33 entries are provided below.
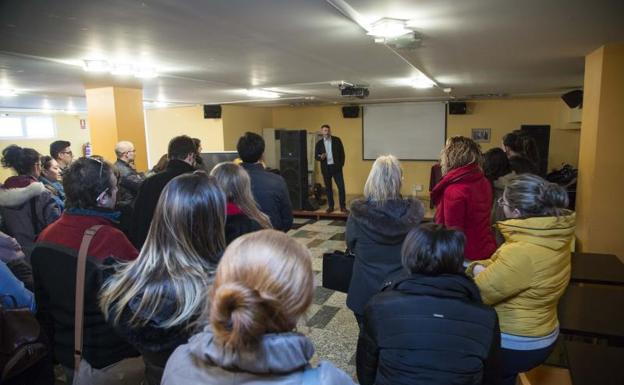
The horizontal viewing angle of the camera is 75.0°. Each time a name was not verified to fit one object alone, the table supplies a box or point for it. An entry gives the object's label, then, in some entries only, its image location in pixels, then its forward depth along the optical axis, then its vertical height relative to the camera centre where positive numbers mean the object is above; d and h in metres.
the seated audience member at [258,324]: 0.72 -0.34
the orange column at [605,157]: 3.05 -0.21
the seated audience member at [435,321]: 1.33 -0.62
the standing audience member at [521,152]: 3.07 -0.17
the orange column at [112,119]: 4.83 +0.20
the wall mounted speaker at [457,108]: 8.39 +0.47
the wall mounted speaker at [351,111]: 9.23 +0.48
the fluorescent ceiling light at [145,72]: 3.80 +0.61
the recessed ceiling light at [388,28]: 2.33 +0.62
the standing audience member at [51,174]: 3.43 -0.33
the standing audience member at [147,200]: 2.34 -0.38
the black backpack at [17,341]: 1.46 -0.74
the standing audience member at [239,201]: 1.94 -0.34
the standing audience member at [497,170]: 3.02 -0.30
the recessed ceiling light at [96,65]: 3.42 +0.60
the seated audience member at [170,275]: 1.11 -0.40
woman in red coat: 2.32 -0.38
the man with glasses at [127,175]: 3.46 -0.35
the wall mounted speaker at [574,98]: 5.53 +0.44
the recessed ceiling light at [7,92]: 5.32 +0.60
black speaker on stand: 7.49 -0.60
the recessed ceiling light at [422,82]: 5.05 +0.66
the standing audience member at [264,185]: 2.55 -0.33
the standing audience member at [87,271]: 1.42 -0.47
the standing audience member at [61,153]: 3.95 -0.17
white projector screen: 8.84 +0.04
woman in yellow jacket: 1.56 -0.54
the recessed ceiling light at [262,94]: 6.30 +0.64
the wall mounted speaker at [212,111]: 8.42 +0.48
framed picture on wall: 8.44 -0.06
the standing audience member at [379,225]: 2.02 -0.46
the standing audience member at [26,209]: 2.53 -0.46
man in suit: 7.25 -0.50
